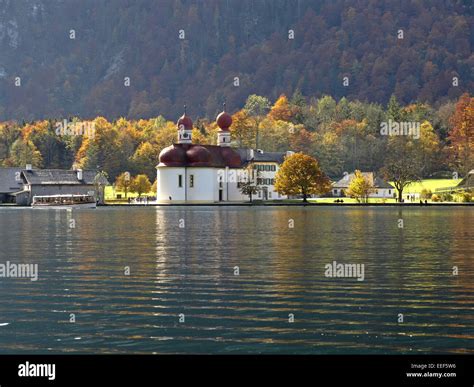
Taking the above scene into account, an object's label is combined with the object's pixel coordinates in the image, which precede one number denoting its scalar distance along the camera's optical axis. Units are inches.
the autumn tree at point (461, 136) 6968.5
